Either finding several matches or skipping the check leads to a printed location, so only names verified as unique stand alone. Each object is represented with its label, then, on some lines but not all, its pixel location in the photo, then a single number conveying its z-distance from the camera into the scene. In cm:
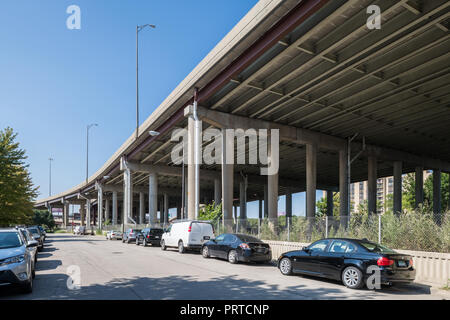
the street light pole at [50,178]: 11800
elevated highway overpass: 1934
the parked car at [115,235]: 4476
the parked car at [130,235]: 3578
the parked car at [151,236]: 3022
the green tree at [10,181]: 3241
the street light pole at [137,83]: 4177
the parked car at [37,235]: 2494
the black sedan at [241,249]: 1648
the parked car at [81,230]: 6975
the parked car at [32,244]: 1056
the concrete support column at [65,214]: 12075
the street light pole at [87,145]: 7718
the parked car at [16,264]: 889
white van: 2236
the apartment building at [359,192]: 19488
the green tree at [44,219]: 9461
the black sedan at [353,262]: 1044
